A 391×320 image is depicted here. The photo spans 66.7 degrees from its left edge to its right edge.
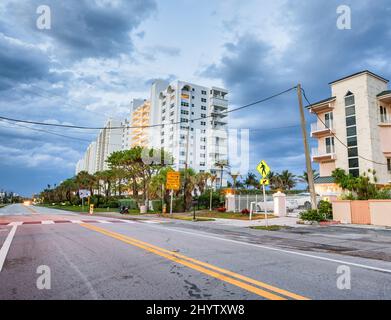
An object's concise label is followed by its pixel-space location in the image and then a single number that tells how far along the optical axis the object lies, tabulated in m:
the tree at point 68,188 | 100.79
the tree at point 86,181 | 82.12
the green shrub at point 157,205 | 39.53
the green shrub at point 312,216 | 17.89
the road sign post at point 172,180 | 28.80
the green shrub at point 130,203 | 53.11
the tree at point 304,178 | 75.09
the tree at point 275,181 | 84.38
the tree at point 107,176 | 68.51
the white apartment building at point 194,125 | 96.81
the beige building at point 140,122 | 115.69
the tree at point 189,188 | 37.06
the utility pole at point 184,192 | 35.83
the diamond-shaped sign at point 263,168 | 16.44
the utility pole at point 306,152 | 18.00
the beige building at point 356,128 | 34.16
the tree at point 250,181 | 94.06
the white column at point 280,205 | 24.82
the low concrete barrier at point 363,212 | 16.72
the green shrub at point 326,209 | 19.52
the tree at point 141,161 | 42.88
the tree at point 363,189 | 19.17
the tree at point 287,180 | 84.10
